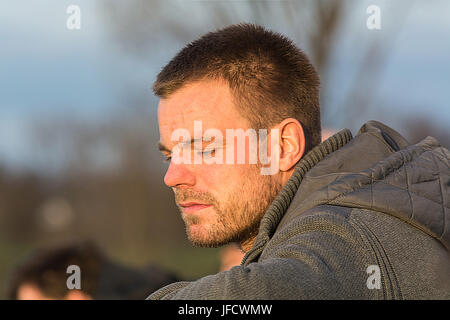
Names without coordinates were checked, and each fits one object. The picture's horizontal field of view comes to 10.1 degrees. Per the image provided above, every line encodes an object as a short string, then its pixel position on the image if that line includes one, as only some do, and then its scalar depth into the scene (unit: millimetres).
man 2382
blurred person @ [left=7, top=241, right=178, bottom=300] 3068
